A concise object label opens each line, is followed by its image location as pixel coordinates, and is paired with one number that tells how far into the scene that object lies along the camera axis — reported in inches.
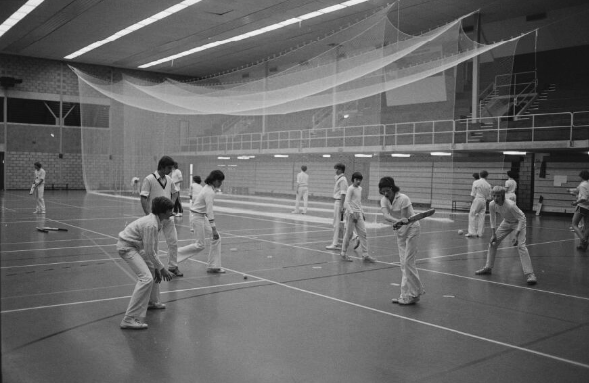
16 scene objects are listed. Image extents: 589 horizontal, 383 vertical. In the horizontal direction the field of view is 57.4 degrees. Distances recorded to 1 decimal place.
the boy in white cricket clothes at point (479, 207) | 581.9
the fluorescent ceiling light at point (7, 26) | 936.9
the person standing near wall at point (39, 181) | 703.1
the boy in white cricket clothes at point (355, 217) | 411.2
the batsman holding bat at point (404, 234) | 273.7
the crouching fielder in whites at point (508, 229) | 332.8
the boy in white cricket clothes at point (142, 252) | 218.5
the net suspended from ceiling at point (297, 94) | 523.5
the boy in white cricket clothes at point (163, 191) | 318.7
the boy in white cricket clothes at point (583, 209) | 492.1
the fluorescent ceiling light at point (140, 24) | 866.8
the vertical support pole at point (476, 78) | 812.0
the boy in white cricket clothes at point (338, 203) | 471.9
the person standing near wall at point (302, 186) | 822.5
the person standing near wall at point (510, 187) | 658.2
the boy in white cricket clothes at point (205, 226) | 341.1
